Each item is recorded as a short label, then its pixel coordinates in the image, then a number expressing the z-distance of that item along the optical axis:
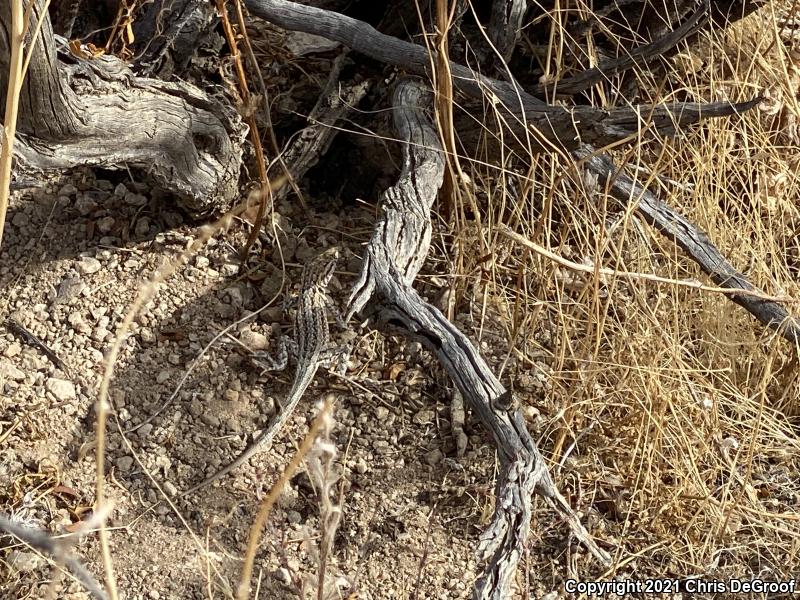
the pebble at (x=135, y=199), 2.73
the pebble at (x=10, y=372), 2.37
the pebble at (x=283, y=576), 2.15
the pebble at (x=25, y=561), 2.07
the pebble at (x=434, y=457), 2.43
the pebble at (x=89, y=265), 2.57
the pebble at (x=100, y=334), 2.47
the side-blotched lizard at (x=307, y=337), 2.35
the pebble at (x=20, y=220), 2.63
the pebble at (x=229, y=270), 2.70
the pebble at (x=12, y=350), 2.41
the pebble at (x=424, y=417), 2.50
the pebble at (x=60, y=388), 2.35
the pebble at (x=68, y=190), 2.71
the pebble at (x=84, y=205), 2.69
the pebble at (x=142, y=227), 2.68
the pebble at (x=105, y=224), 2.66
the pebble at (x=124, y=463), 2.30
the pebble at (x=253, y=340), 2.60
